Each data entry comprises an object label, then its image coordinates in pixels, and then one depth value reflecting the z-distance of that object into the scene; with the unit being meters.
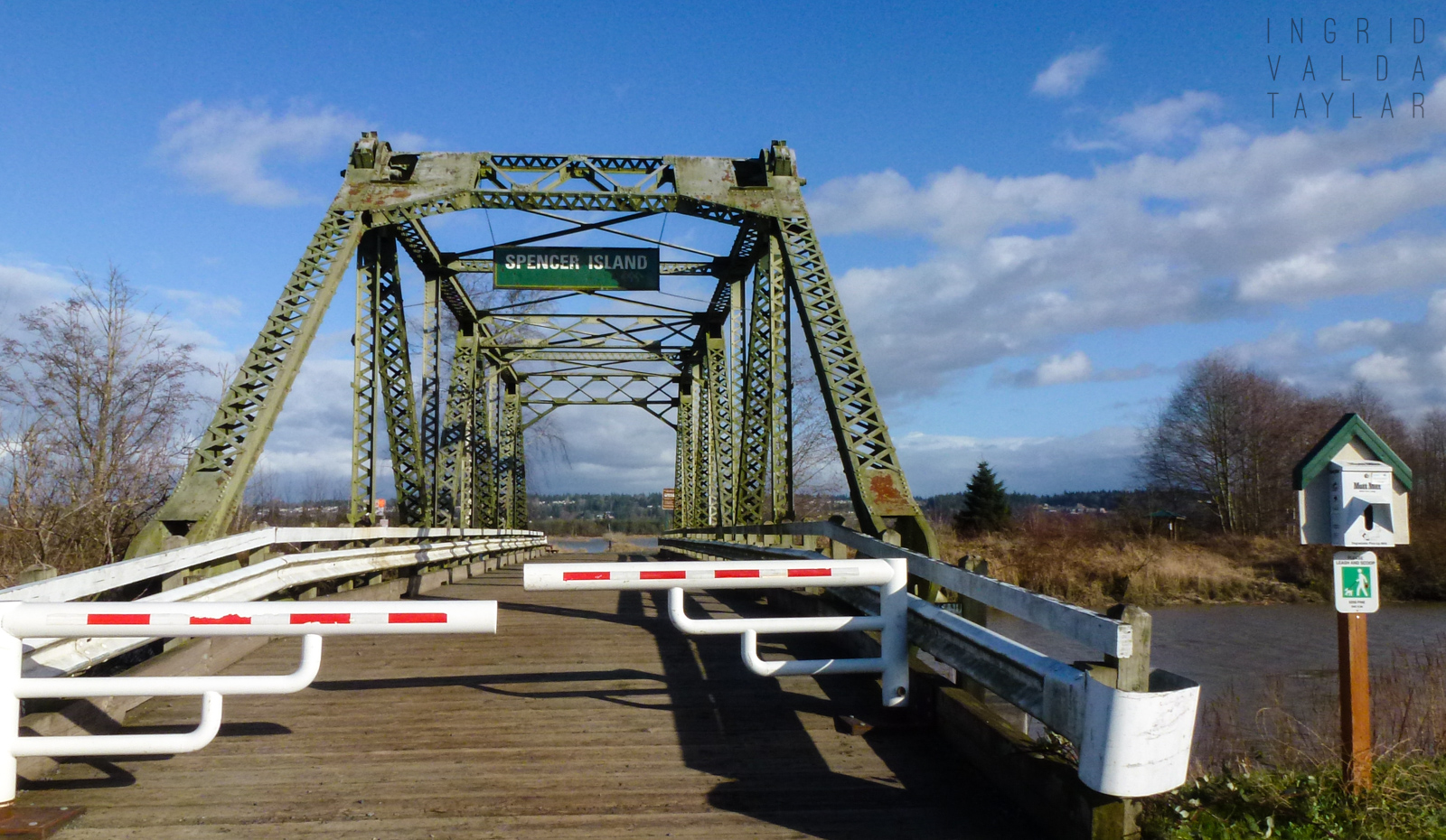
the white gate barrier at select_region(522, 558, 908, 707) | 4.79
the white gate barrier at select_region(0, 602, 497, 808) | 3.79
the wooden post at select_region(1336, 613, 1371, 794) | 3.95
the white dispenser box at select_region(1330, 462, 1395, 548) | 4.02
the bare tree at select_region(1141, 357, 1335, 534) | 46.66
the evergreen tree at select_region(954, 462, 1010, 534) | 49.99
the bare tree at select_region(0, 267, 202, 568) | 10.83
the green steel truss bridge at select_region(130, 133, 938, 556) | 9.40
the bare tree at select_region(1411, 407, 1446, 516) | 46.78
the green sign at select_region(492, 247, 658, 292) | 14.85
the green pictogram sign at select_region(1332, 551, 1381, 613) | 3.99
